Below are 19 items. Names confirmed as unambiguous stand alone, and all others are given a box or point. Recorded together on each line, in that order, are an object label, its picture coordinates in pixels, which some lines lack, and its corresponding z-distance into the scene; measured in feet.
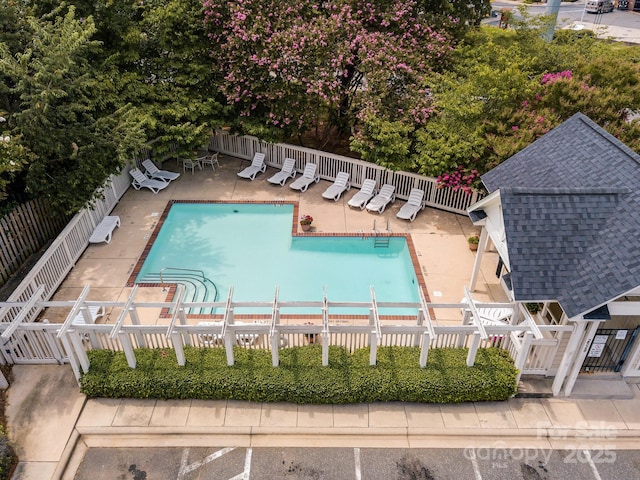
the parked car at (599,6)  168.76
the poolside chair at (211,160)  69.21
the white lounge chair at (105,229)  53.11
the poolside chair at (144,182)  63.67
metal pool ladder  55.06
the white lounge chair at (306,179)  63.98
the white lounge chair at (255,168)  66.60
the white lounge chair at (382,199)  59.11
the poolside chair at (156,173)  65.67
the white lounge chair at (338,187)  61.77
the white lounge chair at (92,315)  38.32
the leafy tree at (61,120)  42.50
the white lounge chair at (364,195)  60.13
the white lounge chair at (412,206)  57.67
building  31.89
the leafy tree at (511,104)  50.19
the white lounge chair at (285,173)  65.31
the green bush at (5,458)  30.73
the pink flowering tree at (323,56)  58.39
